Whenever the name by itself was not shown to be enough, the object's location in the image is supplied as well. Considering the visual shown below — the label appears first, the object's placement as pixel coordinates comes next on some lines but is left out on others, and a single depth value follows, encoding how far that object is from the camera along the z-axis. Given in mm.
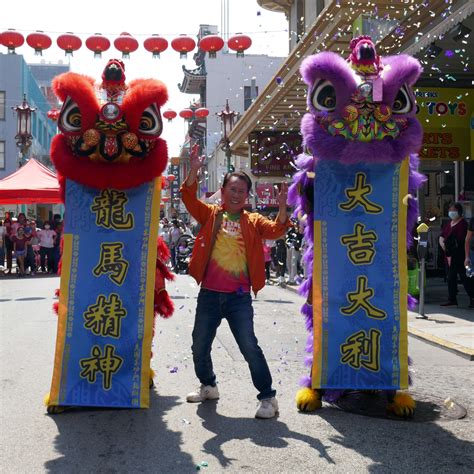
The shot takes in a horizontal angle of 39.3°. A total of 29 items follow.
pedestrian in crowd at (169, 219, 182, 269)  21250
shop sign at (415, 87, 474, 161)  12211
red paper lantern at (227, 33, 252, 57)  13578
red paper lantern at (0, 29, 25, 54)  12852
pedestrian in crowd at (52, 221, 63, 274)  20719
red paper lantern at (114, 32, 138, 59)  12789
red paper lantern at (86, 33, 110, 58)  12844
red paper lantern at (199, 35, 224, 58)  12974
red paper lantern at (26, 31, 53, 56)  12828
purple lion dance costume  4688
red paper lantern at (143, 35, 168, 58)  12961
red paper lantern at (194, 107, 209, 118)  22462
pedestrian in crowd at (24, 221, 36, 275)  20230
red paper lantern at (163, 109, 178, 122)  20203
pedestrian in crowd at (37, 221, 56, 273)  20391
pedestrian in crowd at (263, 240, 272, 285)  14967
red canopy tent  17484
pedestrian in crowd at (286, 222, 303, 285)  15278
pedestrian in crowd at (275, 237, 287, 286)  16406
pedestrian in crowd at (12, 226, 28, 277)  19688
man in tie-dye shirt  4805
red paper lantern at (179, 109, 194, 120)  23655
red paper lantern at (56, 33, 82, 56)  12879
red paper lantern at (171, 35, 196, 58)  13038
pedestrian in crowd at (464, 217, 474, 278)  9759
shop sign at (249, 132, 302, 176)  18781
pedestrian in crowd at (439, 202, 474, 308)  11039
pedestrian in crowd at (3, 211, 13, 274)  20209
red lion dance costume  4840
